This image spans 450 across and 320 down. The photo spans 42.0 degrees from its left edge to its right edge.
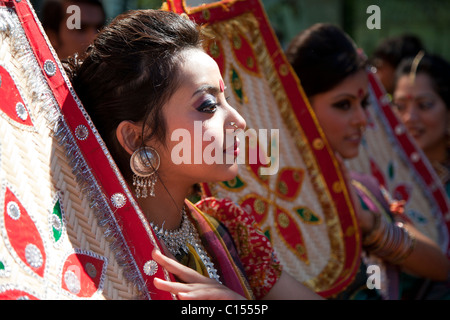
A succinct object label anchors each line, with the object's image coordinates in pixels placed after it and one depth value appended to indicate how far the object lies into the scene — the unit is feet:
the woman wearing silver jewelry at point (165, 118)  4.60
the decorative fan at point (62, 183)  4.00
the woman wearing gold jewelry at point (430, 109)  10.52
